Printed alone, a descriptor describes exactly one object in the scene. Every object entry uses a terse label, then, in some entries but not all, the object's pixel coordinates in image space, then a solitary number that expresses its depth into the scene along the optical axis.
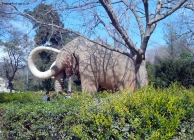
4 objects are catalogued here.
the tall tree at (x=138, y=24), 6.53
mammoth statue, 8.30
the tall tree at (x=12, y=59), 32.78
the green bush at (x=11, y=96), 13.75
